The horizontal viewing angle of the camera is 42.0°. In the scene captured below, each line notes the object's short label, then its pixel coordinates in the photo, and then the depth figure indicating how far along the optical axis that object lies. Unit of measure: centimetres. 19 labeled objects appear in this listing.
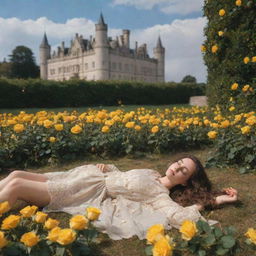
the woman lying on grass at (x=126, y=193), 261
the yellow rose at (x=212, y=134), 386
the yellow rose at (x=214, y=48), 559
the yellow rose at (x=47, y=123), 423
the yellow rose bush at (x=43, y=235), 174
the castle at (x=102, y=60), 6209
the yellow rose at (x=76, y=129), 405
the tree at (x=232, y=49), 541
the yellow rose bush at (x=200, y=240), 186
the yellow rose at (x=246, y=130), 368
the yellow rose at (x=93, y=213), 197
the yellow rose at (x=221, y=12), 532
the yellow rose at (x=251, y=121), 376
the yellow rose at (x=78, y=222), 184
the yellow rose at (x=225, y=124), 405
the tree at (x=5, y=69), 5741
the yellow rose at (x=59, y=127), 417
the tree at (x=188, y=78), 7669
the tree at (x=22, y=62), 5897
